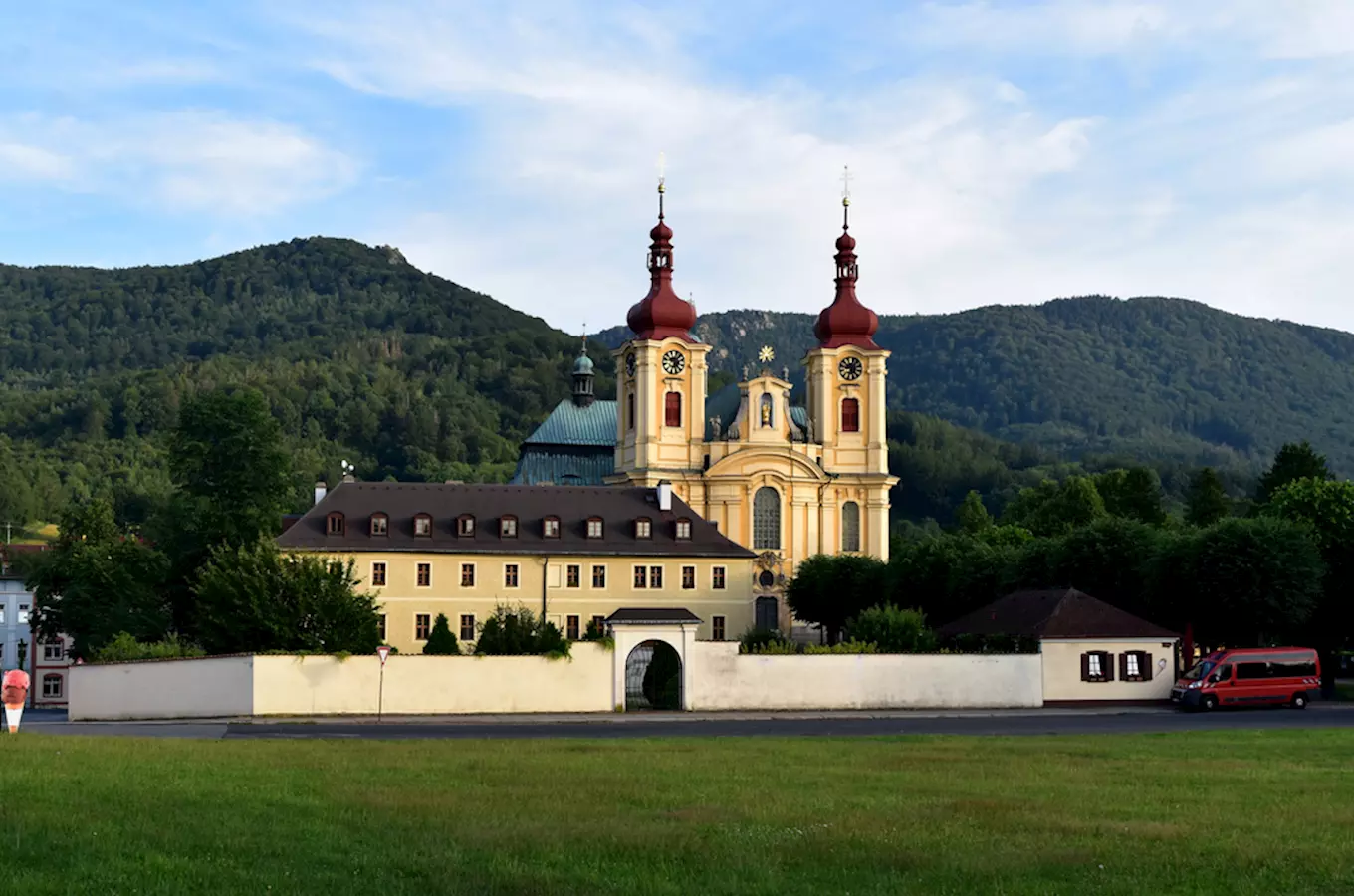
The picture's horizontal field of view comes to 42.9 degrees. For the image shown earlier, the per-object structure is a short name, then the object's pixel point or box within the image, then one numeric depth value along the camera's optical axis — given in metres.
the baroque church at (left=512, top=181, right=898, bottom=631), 100.56
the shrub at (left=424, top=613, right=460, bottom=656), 62.01
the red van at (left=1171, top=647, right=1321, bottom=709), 55.59
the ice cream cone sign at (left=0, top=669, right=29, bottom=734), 33.44
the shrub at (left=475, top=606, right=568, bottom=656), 55.25
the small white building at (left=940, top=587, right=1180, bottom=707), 59.12
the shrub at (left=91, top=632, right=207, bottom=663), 55.81
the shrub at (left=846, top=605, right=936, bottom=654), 59.06
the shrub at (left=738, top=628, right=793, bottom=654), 57.06
